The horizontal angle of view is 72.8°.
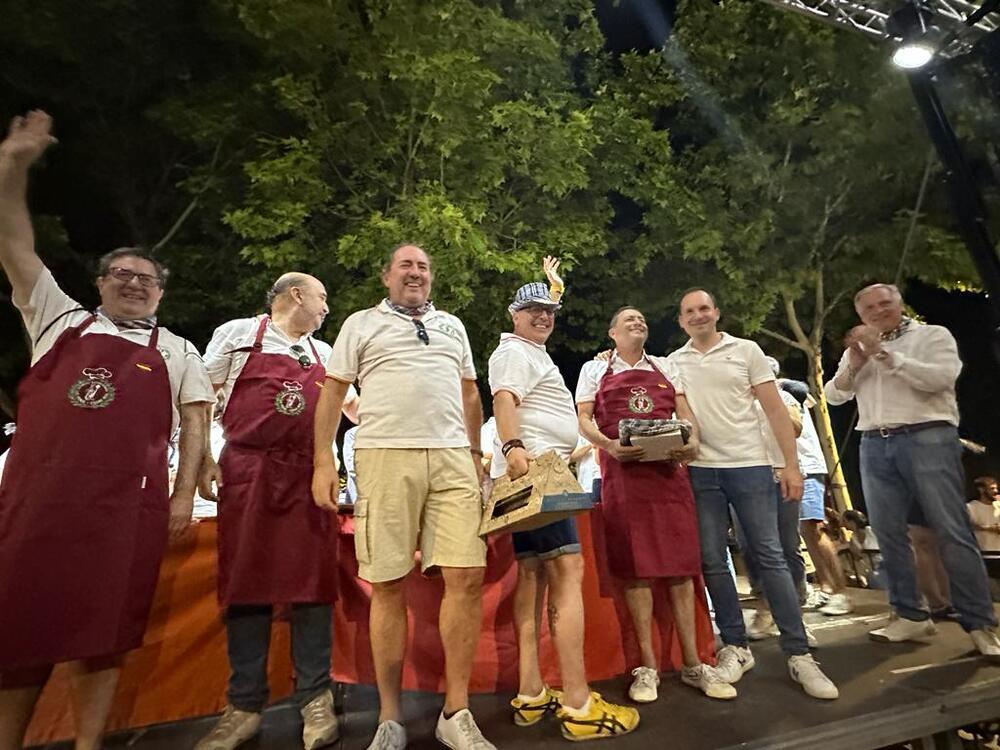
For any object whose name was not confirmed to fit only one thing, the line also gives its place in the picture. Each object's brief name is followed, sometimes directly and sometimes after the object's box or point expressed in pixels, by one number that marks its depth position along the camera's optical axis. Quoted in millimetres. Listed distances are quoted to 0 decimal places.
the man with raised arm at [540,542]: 2795
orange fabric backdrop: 3002
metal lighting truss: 4984
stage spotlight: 5023
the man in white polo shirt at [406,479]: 2639
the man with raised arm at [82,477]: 2361
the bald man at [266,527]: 2809
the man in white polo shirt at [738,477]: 3326
